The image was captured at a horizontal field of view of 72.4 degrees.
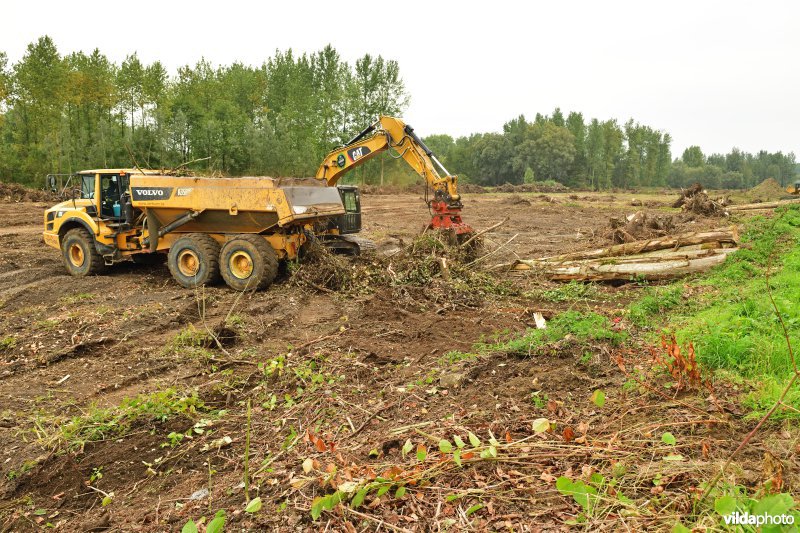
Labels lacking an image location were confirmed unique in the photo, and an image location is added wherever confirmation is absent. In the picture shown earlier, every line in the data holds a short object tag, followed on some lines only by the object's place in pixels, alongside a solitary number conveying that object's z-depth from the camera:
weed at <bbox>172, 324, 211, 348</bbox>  7.22
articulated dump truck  10.08
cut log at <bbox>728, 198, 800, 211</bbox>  22.33
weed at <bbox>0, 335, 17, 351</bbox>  7.28
